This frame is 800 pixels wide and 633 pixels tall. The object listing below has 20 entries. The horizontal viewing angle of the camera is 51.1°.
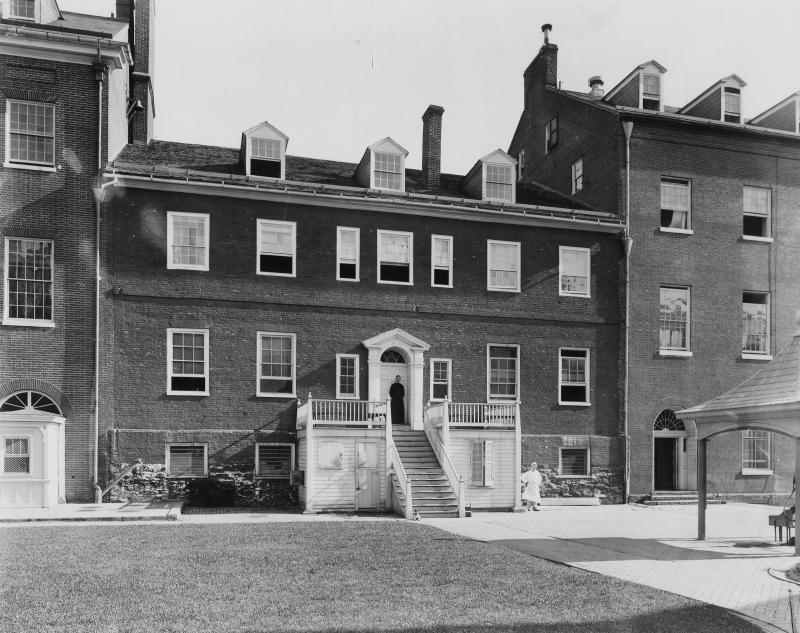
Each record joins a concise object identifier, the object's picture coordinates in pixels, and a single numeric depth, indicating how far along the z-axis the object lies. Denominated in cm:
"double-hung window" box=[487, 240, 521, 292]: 2762
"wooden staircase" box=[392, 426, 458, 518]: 2241
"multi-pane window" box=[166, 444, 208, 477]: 2400
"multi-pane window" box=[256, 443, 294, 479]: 2462
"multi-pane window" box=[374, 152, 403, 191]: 2748
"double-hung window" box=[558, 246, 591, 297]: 2836
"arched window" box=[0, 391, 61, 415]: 2241
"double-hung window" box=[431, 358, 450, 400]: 2658
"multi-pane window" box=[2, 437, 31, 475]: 2161
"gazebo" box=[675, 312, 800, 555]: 1570
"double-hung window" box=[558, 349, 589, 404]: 2784
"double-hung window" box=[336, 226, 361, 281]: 2614
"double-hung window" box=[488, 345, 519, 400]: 2717
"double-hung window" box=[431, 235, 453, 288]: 2709
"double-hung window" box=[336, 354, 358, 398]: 2573
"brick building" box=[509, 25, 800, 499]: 2852
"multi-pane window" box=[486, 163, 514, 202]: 2875
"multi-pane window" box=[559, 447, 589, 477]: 2750
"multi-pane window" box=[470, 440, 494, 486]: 2436
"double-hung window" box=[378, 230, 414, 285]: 2659
